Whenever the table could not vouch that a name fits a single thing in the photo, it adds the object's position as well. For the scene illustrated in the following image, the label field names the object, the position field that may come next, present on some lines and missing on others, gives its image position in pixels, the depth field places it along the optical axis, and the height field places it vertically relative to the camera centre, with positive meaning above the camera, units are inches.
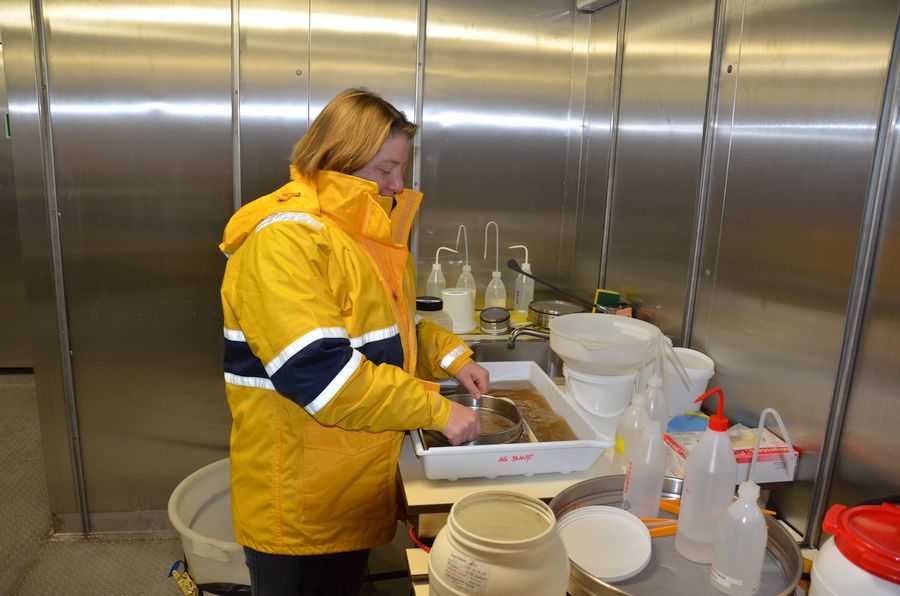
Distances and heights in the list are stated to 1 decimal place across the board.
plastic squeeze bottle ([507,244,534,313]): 104.7 -19.7
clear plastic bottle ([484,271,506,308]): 103.7 -19.7
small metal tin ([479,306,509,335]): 92.4 -21.7
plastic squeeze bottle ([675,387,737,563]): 40.1 -19.5
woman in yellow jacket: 48.4 -15.3
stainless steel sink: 87.7 -25.0
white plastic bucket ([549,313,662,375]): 60.9 -16.9
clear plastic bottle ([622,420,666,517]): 44.5 -20.5
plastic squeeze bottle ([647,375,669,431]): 52.0 -18.1
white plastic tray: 49.7 -22.5
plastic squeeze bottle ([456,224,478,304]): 102.7 -17.7
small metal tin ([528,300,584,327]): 92.0 -19.9
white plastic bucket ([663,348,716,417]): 64.1 -21.0
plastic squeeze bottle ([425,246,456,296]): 102.9 -18.1
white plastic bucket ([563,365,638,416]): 63.1 -21.4
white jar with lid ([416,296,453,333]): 86.7 -19.3
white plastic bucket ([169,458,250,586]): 68.8 -42.5
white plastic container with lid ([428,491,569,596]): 29.8 -18.1
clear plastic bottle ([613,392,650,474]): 51.3 -19.7
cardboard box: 53.2 -23.1
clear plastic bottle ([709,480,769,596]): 35.9 -20.8
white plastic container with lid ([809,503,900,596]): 29.3 -17.3
